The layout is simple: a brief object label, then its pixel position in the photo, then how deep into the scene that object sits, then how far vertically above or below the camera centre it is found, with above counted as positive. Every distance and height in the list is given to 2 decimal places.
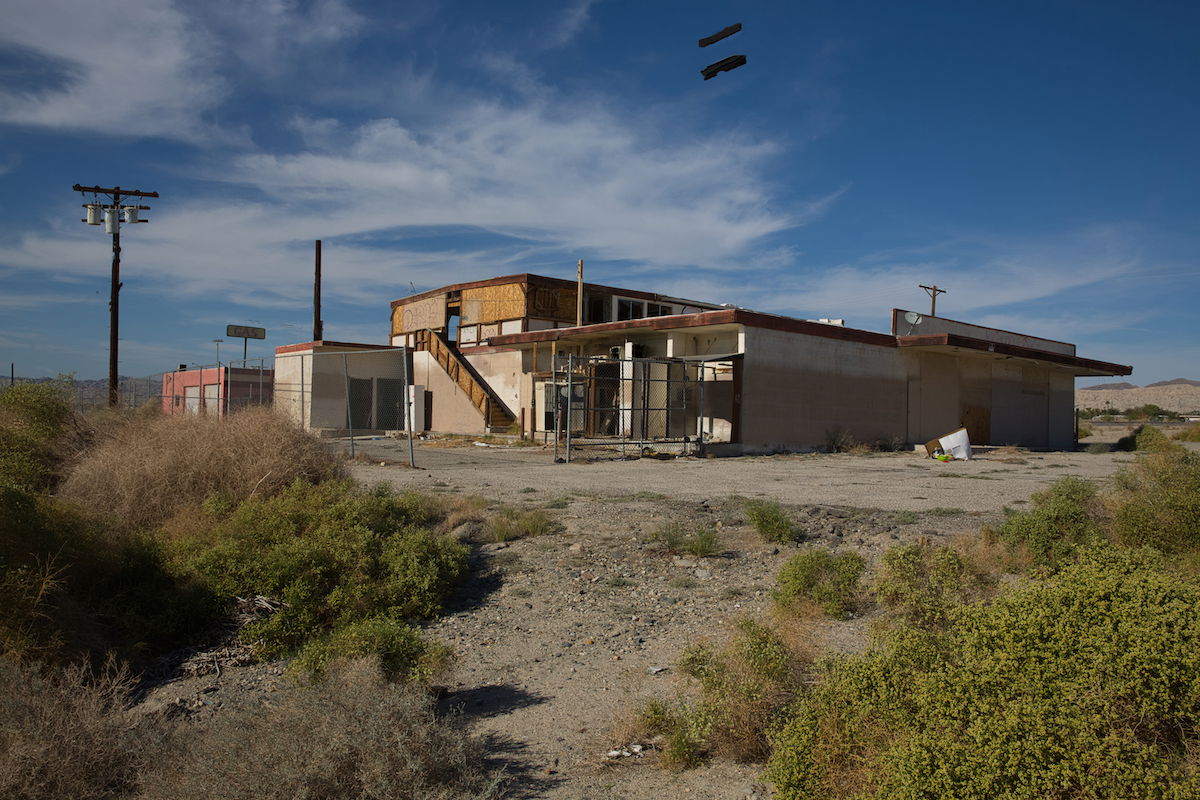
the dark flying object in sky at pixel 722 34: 9.57 +4.40
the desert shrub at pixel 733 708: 4.13 -1.51
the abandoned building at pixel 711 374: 22.84 +1.27
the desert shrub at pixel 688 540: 8.52 -1.37
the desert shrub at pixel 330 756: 3.56 -1.60
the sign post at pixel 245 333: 30.27 +2.64
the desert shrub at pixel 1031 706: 2.71 -1.06
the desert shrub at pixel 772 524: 9.04 -1.23
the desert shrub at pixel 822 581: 6.60 -1.39
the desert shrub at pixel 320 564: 7.00 -1.49
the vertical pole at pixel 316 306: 45.03 +5.40
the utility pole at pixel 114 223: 26.30 +5.69
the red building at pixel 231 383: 34.53 +0.89
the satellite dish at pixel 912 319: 27.95 +3.34
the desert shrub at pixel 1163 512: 7.18 -0.84
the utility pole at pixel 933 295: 45.66 +6.76
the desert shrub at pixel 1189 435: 35.73 -0.60
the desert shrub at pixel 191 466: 9.54 -0.78
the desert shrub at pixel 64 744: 3.71 -1.65
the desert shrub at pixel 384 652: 5.27 -1.64
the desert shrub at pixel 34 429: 10.43 -0.44
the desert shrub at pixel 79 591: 5.86 -1.58
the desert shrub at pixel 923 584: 5.12 -1.18
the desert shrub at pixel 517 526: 9.37 -1.37
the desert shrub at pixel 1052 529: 7.39 -1.05
